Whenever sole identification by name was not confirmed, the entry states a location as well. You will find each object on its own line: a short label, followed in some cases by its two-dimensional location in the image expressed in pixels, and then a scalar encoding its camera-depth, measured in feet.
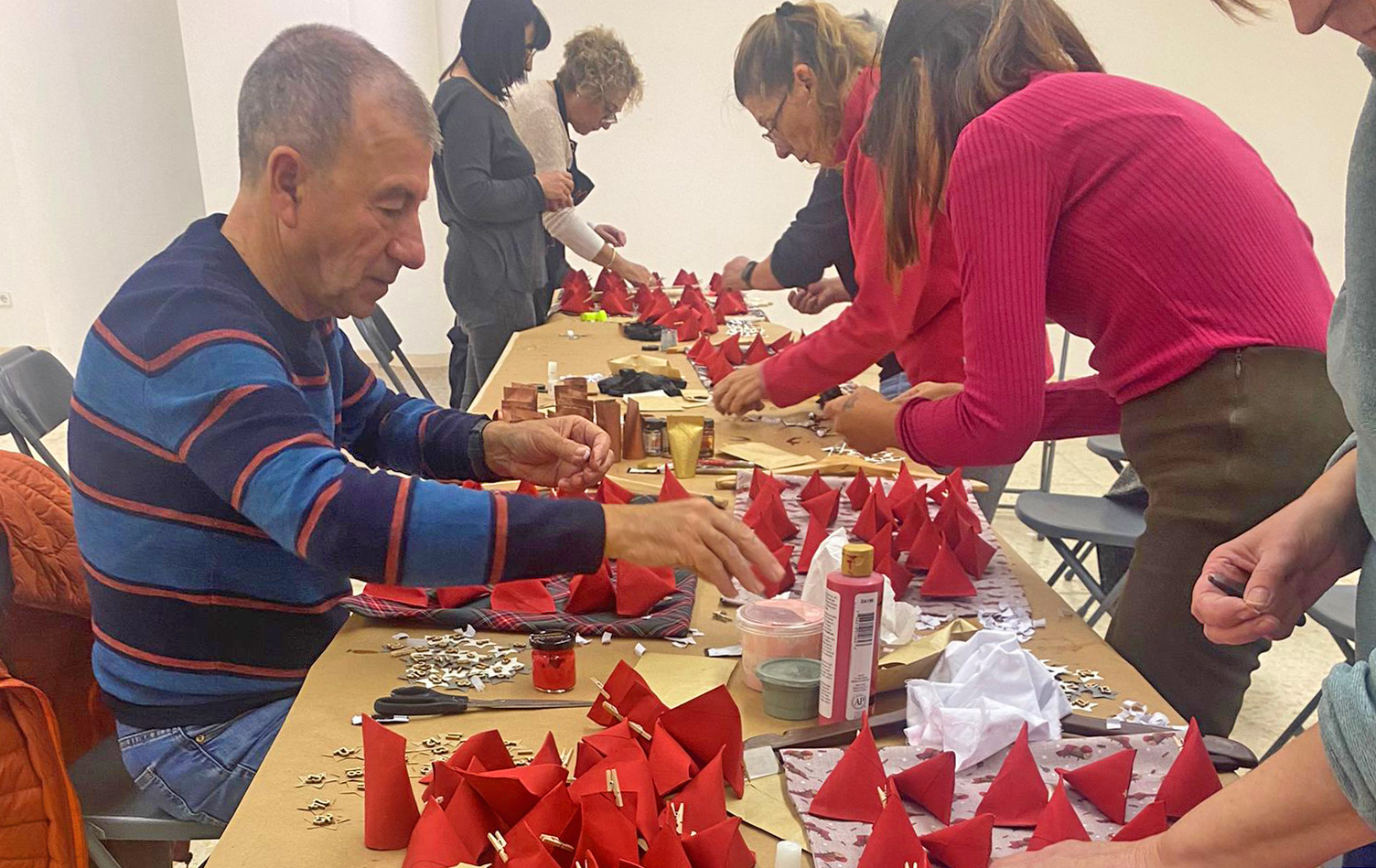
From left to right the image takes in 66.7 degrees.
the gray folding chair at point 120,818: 4.73
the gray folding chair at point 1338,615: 7.29
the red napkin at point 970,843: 3.03
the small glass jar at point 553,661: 4.16
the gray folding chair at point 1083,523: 8.41
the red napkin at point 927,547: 5.28
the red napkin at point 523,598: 4.81
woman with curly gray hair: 12.89
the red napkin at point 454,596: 4.80
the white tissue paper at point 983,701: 3.70
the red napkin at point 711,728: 3.43
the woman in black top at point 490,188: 11.43
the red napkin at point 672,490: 5.85
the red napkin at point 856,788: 3.31
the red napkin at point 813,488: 6.26
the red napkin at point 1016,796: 3.30
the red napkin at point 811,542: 5.31
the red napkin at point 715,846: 2.94
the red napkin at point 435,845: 2.97
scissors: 3.98
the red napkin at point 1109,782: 3.34
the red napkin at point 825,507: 5.83
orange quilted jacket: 4.25
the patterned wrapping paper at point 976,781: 3.20
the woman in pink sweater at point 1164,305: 4.50
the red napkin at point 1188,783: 3.25
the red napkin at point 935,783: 3.33
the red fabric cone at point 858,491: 6.13
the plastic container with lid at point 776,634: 4.22
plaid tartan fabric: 4.67
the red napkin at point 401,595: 4.76
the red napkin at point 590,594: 4.80
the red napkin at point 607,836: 2.87
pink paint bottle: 3.73
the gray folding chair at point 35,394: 6.61
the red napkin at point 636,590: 4.81
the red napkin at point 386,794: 3.14
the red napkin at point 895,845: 2.94
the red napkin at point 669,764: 3.34
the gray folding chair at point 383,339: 12.64
